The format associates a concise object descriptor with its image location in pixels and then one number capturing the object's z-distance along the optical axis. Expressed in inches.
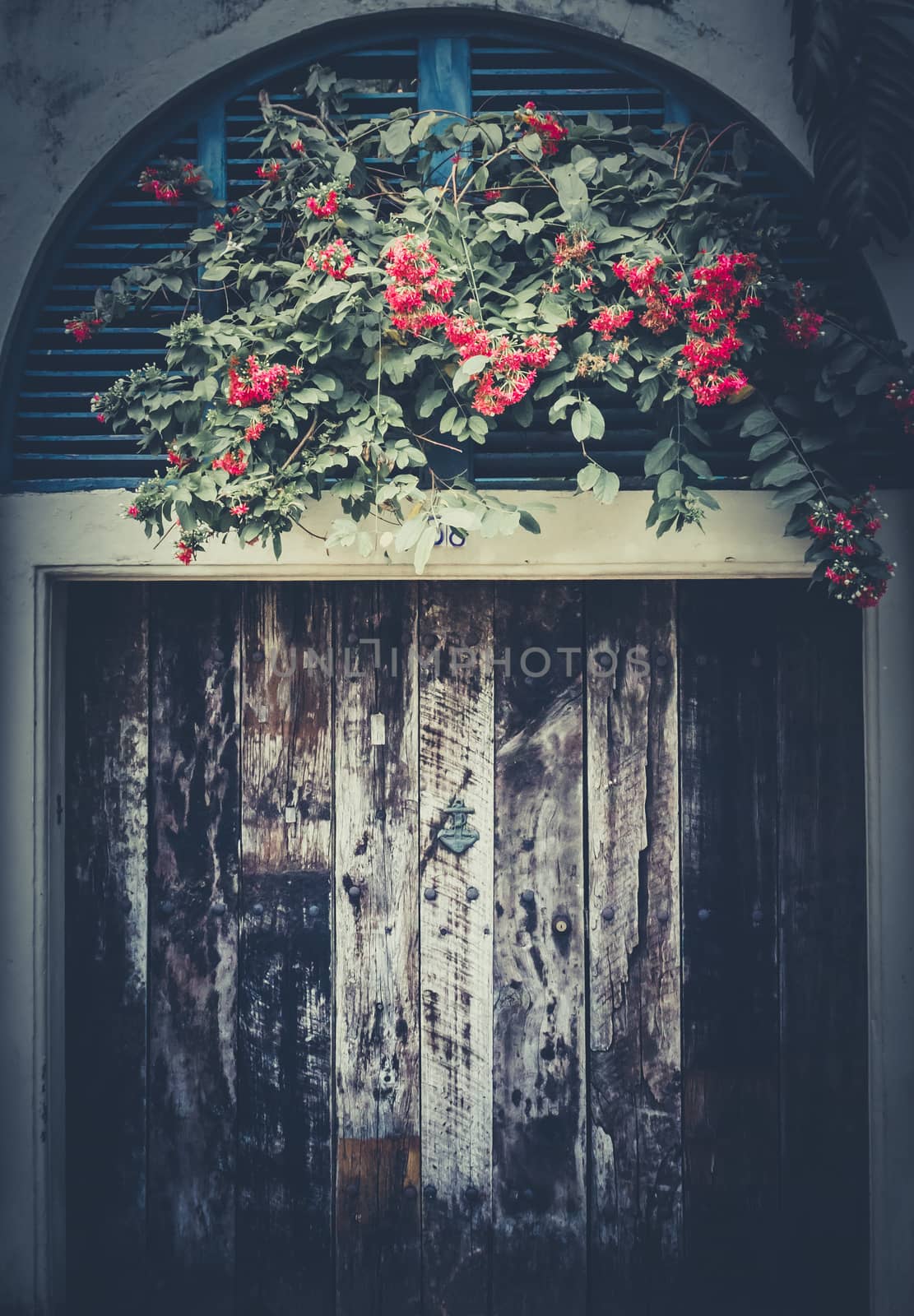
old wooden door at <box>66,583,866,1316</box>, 87.7
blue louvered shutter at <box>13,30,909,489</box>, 81.1
